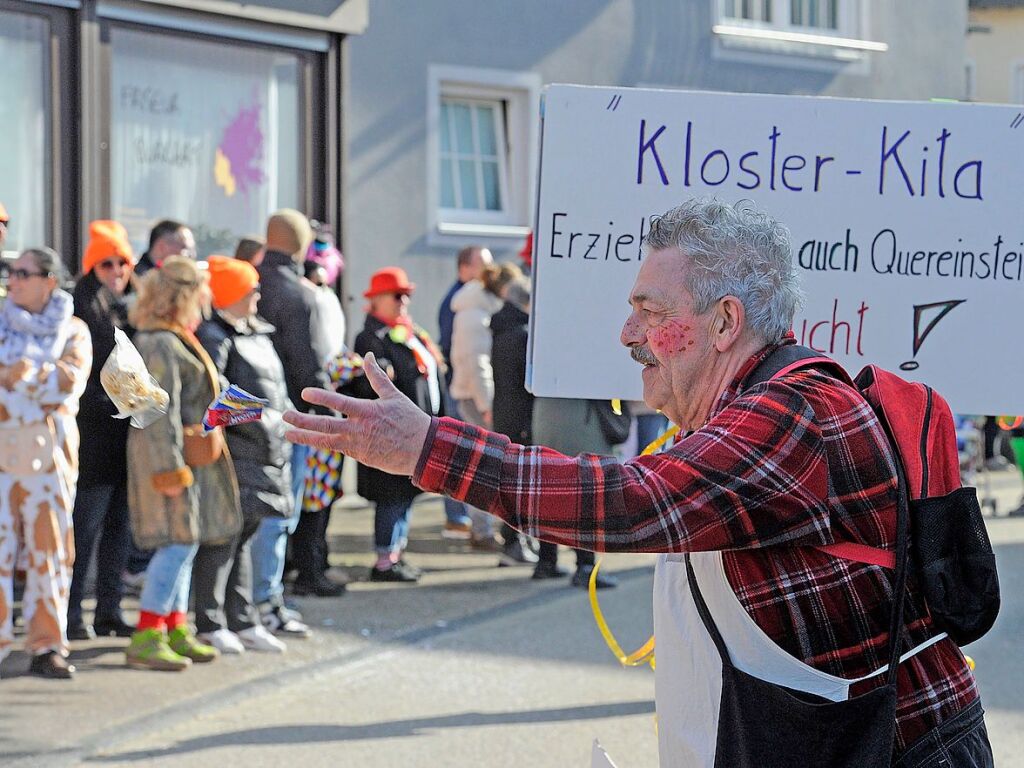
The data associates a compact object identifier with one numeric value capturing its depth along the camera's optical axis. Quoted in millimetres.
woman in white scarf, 6402
